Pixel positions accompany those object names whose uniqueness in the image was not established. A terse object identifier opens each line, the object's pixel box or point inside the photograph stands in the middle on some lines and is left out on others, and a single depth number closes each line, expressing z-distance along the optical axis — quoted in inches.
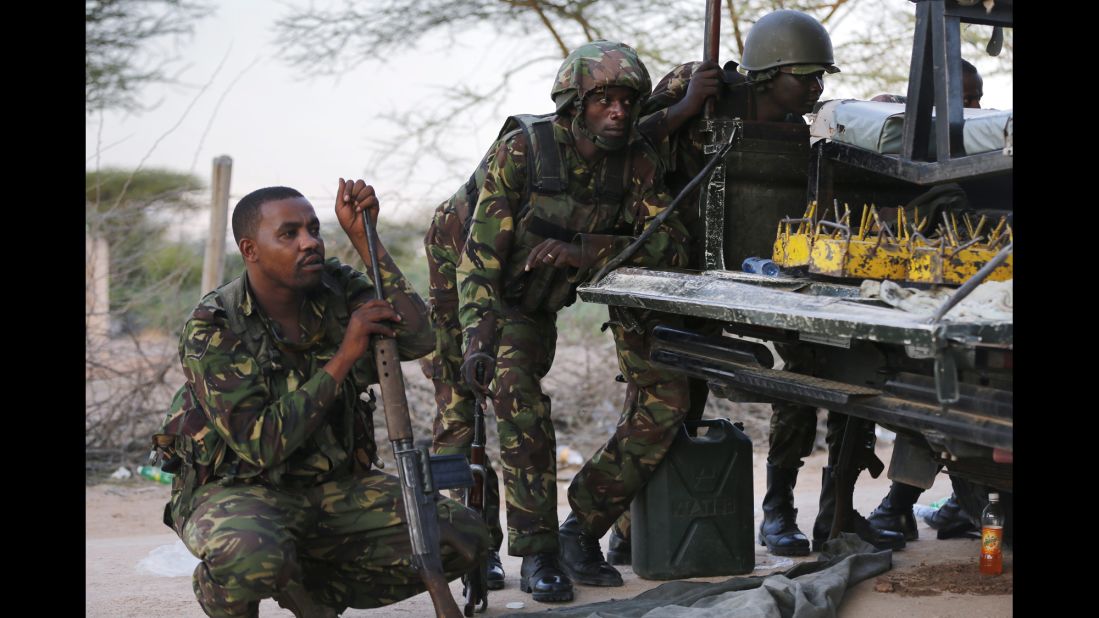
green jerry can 193.3
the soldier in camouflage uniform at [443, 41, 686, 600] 185.2
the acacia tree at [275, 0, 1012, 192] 384.2
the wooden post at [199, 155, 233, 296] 309.7
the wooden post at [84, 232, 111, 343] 329.4
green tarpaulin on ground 161.3
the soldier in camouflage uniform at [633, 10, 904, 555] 193.8
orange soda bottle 188.9
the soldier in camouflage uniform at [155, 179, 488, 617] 142.2
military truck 126.0
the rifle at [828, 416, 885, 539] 206.8
